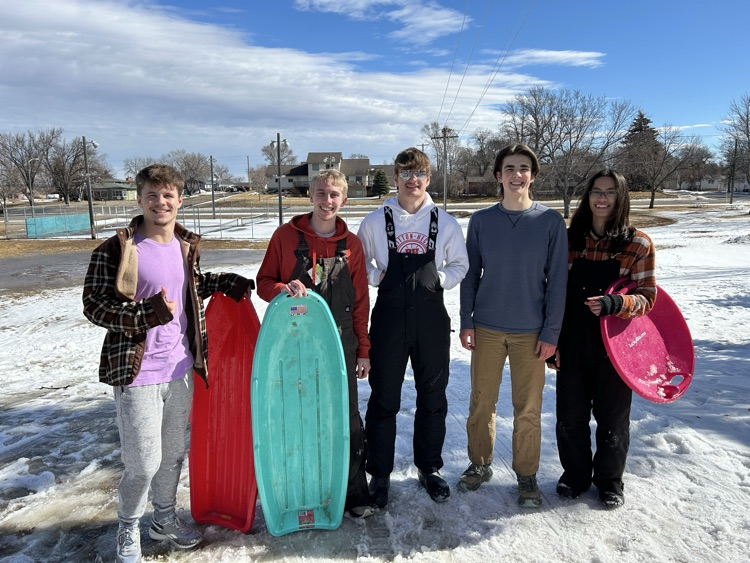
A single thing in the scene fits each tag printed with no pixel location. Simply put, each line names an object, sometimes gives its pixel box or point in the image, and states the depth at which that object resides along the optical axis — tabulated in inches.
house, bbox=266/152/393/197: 3435.0
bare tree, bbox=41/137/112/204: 3021.7
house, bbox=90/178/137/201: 3718.0
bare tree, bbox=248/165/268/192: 3440.0
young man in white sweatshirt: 120.0
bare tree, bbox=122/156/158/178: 3960.1
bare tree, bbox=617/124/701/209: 1582.2
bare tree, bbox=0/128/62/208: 2655.0
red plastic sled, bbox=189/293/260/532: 119.6
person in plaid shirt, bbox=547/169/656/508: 119.8
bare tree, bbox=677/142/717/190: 2126.0
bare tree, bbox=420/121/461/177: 2463.8
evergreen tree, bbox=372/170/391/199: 2857.5
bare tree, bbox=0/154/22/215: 2368.8
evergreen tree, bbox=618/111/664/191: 1551.8
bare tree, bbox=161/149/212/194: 3550.7
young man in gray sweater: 120.0
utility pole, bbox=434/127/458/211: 1220.0
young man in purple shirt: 94.2
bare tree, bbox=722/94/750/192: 1738.4
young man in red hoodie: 113.7
